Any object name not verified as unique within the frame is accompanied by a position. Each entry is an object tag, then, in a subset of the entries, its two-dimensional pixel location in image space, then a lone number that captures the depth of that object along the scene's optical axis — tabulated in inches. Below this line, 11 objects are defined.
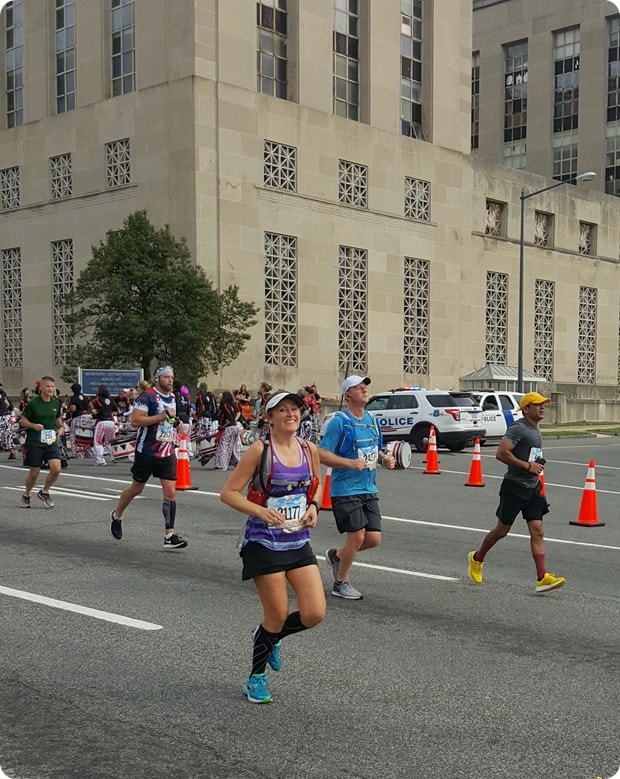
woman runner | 211.0
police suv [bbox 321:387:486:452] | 1033.5
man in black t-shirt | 339.0
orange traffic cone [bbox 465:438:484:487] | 719.1
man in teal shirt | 317.1
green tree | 1296.8
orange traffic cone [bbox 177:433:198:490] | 661.9
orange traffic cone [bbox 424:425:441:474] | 815.7
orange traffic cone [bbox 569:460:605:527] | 518.0
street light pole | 1546.5
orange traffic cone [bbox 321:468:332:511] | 557.0
